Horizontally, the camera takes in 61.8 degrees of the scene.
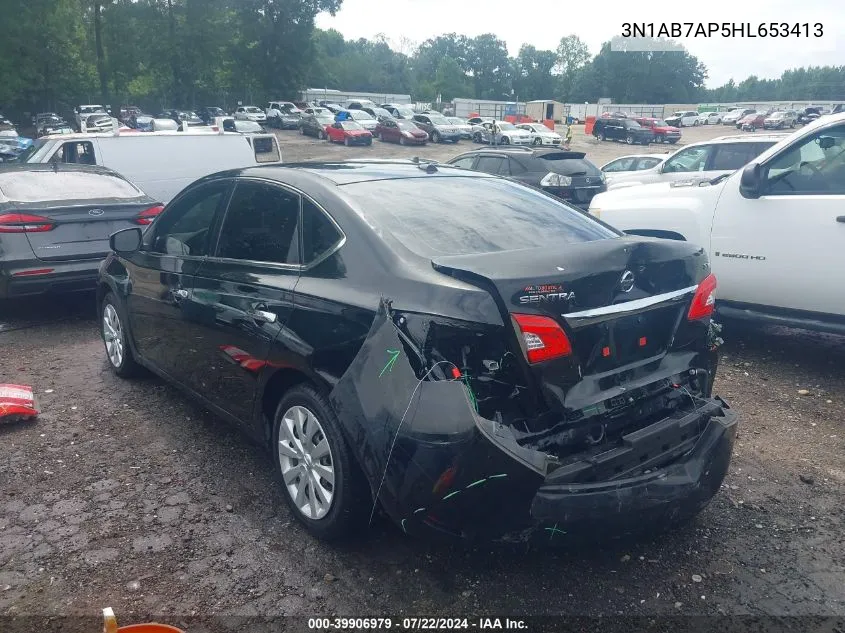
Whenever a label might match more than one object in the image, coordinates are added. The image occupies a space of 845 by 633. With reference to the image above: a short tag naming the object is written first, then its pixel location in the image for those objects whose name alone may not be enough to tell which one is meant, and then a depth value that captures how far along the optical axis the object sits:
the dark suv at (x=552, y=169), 12.11
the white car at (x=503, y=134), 37.72
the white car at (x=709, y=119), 67.06
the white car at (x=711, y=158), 10.12
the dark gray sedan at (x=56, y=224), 6.42
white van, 9.68
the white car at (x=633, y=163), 15.57
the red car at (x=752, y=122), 53.66
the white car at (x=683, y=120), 65.94
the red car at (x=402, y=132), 39.34
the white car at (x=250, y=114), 49.22
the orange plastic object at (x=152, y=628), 2.32
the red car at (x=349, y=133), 38.06
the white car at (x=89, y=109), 48.62
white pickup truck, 5.01
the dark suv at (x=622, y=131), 44.59
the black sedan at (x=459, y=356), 2.59
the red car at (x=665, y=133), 44.84
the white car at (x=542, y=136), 37.59
